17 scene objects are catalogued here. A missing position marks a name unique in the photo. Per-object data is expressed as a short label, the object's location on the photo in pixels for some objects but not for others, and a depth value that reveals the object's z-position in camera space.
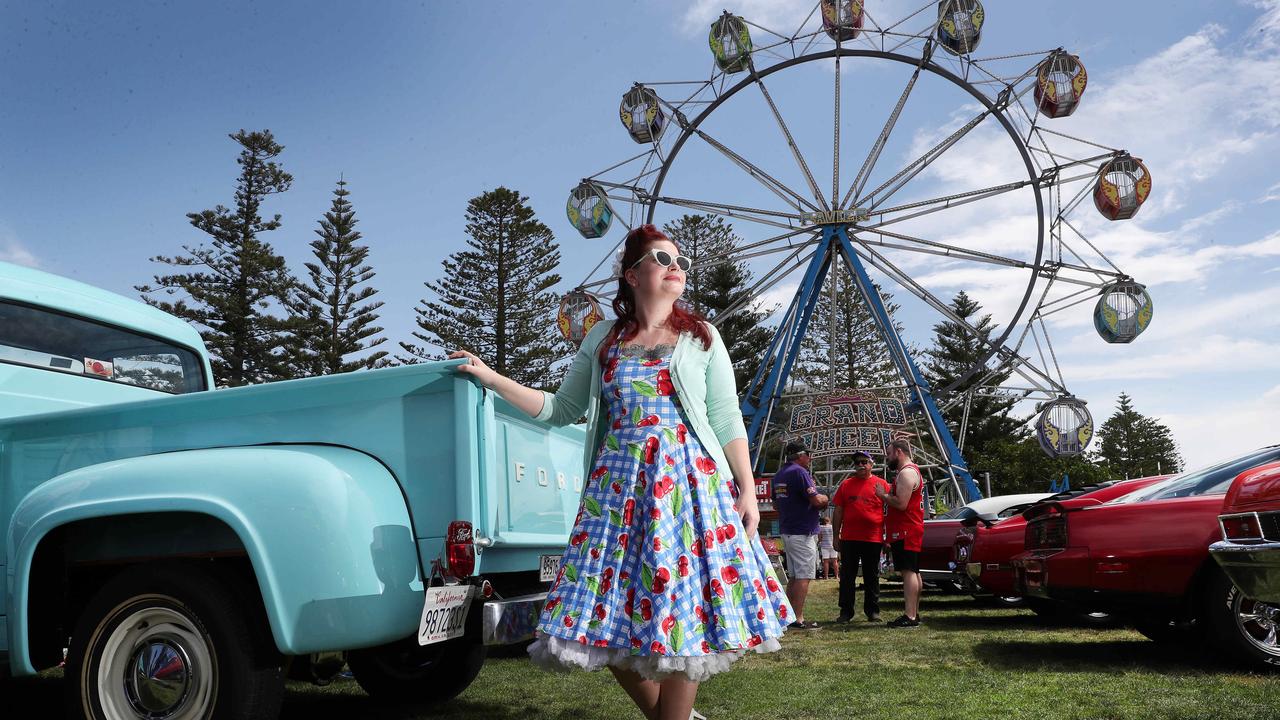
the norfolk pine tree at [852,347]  46.78
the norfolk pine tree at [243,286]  34.88
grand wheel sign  22.69
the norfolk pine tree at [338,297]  36.19
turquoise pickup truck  2.87
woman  2.57
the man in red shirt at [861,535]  8.23
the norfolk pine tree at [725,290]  43.81
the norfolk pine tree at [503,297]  36.84
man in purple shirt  8.38
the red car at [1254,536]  3.34
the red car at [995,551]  7.90
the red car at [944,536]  10.35
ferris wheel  19.27
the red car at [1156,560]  4.92
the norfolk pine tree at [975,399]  53.84
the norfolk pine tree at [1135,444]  77.44
